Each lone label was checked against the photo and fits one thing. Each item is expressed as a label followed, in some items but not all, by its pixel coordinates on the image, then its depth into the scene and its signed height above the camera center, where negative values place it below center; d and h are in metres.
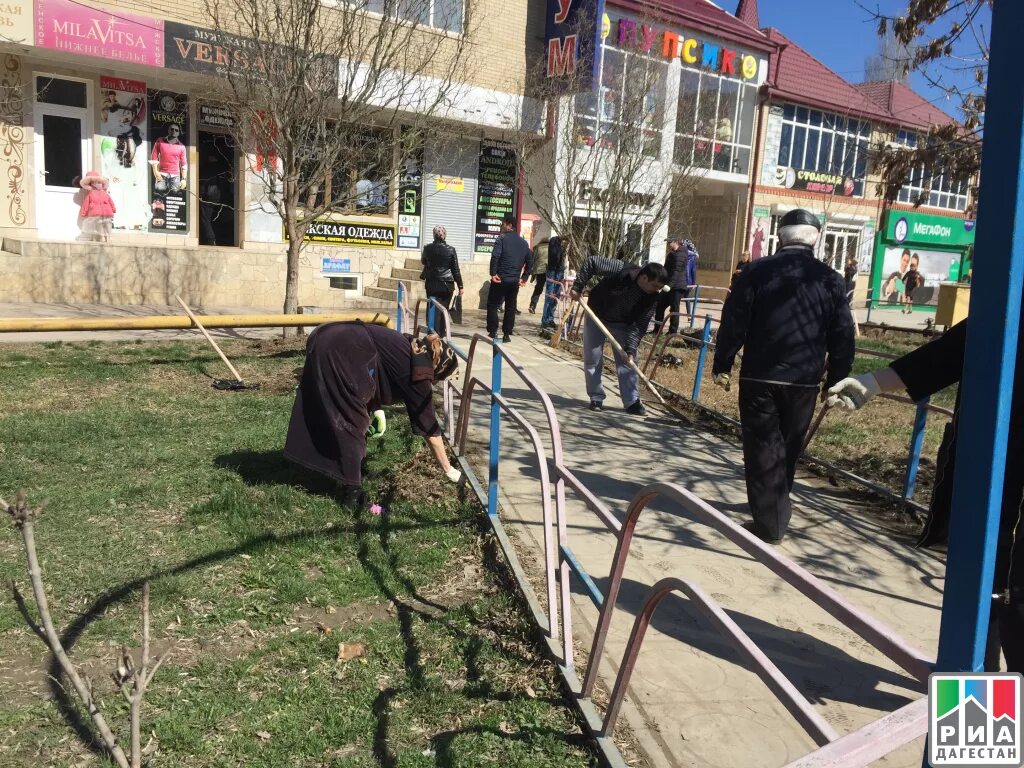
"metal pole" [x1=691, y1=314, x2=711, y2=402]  8.41 -0.99
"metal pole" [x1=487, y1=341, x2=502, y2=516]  4.77 -1.19
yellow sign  17.59 +1.31
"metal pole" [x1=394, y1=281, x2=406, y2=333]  9.14 -0.71
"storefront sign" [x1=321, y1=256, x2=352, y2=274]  15.89 -0.53
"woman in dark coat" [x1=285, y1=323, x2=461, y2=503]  4.86 -0.89
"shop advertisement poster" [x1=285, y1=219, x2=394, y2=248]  15.92 +0.10
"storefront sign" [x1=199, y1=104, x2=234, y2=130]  14.59 +1.98
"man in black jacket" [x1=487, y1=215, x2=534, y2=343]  11.35 -0.31
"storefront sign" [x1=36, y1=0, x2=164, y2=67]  12.19 +2.85
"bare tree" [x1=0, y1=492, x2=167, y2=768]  1.61 -0.93
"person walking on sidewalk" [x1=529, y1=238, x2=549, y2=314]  14.64 -0.23
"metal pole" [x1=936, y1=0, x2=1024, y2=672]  1.28 -0.12
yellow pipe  7.27 -0.91
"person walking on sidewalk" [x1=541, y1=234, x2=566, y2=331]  13.94 -0.34
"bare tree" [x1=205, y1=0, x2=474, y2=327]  8.77 +1.54
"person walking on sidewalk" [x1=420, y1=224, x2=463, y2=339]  11.41 -0.29
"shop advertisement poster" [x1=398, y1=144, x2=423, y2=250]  17.05 +0.56
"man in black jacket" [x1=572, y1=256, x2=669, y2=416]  7.64 -0.51
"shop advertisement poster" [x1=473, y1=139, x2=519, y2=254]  18.06 +1.29
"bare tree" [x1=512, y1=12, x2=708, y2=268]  12.98 +1.61
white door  13.43 +0.96
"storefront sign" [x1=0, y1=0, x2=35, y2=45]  11.86 +2.79
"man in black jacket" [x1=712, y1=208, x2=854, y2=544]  4.58 -0.46
